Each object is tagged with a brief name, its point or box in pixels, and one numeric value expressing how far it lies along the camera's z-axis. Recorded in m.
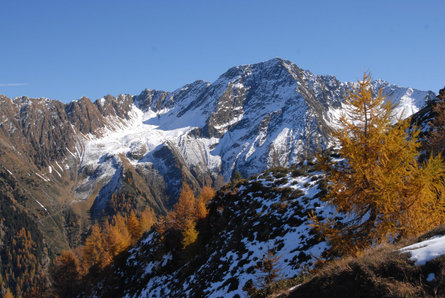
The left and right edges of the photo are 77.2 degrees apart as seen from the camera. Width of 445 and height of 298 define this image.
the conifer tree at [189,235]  39.78
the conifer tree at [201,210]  45.06
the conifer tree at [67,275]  66.50
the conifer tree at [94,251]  65.75
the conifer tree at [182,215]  44.47
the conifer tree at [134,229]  73.62
